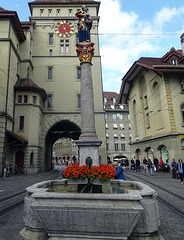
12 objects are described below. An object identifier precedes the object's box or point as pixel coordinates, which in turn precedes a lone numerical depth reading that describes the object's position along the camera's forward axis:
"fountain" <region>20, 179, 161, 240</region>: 3.56
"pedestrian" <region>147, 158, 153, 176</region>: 19.18
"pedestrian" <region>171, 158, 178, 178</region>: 15.37
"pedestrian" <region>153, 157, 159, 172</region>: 21.83
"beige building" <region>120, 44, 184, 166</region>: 20.67
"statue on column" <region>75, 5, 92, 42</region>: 10.80
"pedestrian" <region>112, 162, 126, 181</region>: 7.14
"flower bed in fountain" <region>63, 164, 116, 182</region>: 5.43
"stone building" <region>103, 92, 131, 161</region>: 50.31
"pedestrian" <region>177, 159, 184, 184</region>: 12.95
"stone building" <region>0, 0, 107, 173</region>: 22.12
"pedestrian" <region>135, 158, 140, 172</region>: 24.00
